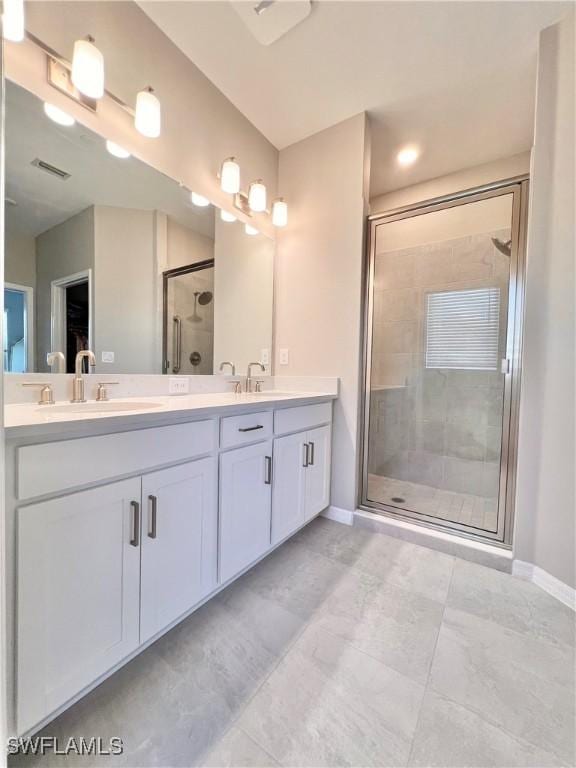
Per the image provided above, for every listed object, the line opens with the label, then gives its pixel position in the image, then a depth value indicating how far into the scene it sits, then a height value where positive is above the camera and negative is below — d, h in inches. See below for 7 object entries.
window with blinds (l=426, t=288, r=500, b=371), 80.3 +13.2
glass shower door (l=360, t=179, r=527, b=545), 76.8 +3.6
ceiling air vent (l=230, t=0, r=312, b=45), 54.3 +64.6
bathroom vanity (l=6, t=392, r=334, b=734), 29.3 -18.7
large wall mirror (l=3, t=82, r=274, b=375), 45.7 +20.1
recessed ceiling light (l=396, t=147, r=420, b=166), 90.7 +65.9
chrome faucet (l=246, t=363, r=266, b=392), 82.5 -1.7
